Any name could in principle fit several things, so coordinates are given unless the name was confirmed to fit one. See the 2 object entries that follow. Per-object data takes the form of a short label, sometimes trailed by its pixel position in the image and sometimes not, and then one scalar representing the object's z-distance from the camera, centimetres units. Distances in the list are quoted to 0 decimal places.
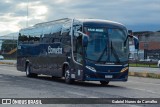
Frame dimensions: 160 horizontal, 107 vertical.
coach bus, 2227
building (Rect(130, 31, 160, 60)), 11306
